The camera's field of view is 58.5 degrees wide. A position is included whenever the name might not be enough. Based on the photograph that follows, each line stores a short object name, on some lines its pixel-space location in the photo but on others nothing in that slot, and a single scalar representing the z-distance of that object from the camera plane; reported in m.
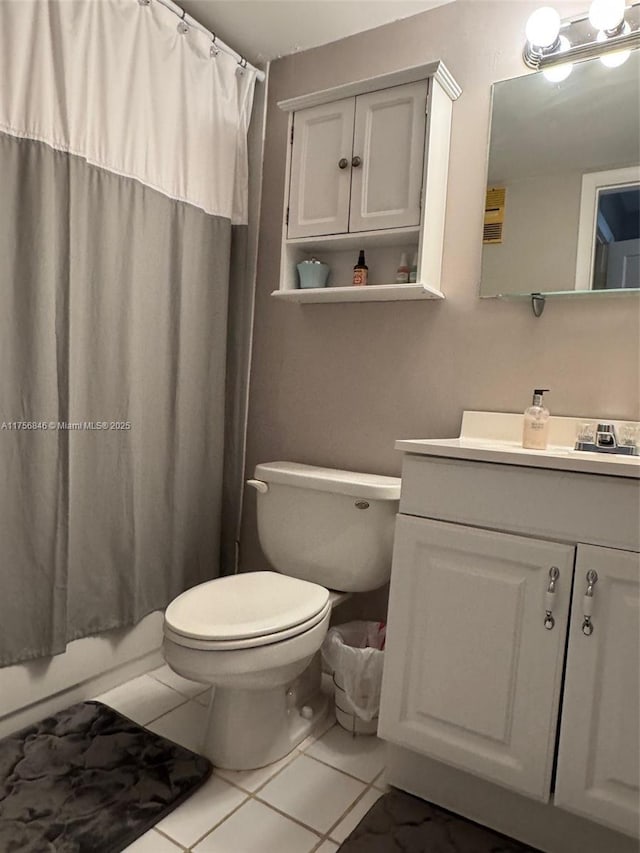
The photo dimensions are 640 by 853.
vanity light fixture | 1.42
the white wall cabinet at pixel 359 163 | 1.64
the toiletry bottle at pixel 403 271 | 1.73
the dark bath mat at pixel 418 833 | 1.23
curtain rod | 1.73
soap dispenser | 1.46
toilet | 1.31
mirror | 1.47
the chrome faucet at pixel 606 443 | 1.39
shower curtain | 1.45
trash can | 1.58
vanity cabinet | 1.10
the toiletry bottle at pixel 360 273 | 1.81
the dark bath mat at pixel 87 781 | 1.20
